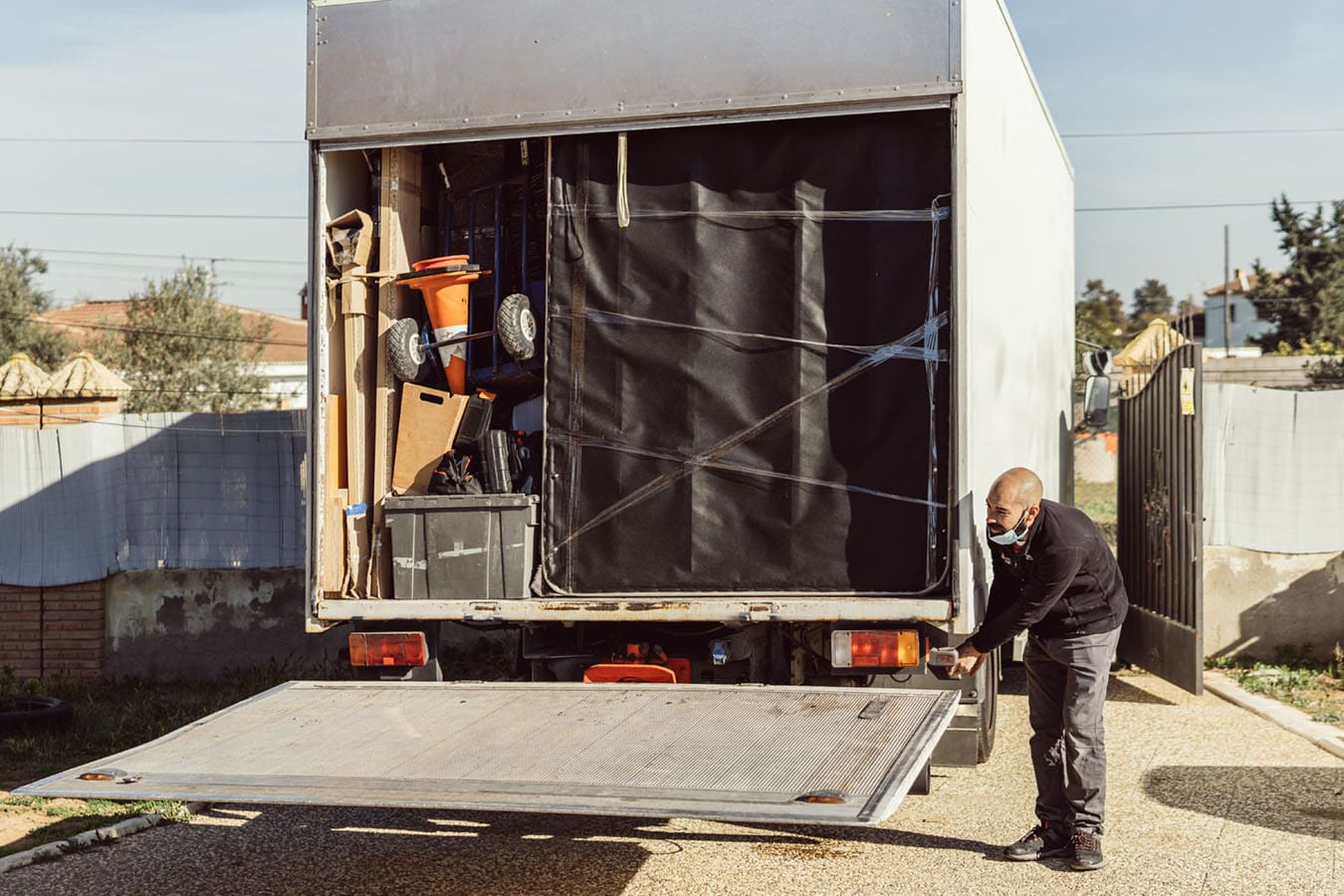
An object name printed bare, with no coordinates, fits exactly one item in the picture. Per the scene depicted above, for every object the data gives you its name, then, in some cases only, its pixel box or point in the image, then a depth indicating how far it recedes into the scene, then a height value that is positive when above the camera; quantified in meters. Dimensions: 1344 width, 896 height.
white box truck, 5.68 +0.39
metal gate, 8.69 -0.42
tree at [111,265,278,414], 28.47 +2.27
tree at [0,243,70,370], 31.86 +3.17
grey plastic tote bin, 6.15 -0.39
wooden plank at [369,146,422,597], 6.43 +0.80
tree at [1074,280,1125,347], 39.28 +5.50
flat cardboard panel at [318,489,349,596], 6.31 -0.39
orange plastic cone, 6.45 +0.72
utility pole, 57.14 +9.01
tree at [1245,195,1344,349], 42.06 +5.32
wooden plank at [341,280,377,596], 6.44 +0.30
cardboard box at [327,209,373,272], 6.43 +0.99
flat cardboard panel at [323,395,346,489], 6.40 +0.10
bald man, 5.61 -0.72
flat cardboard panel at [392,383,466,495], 6.43 +0.14
